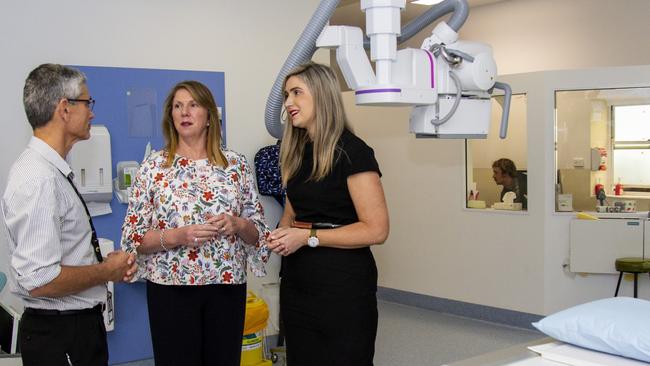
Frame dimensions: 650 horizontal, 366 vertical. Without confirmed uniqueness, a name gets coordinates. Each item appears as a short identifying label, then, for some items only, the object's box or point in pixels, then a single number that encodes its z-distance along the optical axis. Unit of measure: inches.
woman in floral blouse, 108.1
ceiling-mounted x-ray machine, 80.4
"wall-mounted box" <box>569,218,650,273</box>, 196.4
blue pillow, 68.4
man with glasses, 82.0
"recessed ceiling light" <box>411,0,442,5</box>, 262.0
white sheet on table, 69.6
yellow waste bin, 161.6
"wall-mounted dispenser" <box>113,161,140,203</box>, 159.0
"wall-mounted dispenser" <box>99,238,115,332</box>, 151.7
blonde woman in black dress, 95.3
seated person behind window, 215.8
